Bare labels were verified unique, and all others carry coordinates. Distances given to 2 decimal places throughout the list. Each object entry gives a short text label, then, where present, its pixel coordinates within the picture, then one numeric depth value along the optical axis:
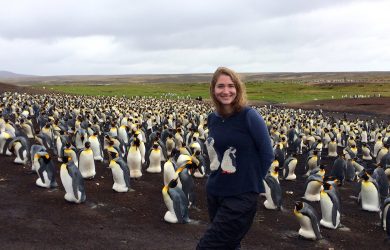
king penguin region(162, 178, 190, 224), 8.33
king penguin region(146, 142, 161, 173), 12.67
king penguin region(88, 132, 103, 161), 13.45
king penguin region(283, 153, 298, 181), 13.38
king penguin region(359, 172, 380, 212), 10.45
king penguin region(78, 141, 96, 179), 11.17
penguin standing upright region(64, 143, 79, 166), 11.48
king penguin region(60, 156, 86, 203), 9.00
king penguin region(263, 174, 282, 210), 9.88
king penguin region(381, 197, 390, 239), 8.53
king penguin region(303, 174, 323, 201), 10.70
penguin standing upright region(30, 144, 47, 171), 11.17
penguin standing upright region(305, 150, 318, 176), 14.10
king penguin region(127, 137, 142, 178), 11.68
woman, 3.99
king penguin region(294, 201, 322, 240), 8.08
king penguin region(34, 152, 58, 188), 9.89
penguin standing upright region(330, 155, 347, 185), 13.29
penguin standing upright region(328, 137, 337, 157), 18.81
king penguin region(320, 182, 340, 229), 8.97
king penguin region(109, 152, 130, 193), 10.09
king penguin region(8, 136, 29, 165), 12.15
